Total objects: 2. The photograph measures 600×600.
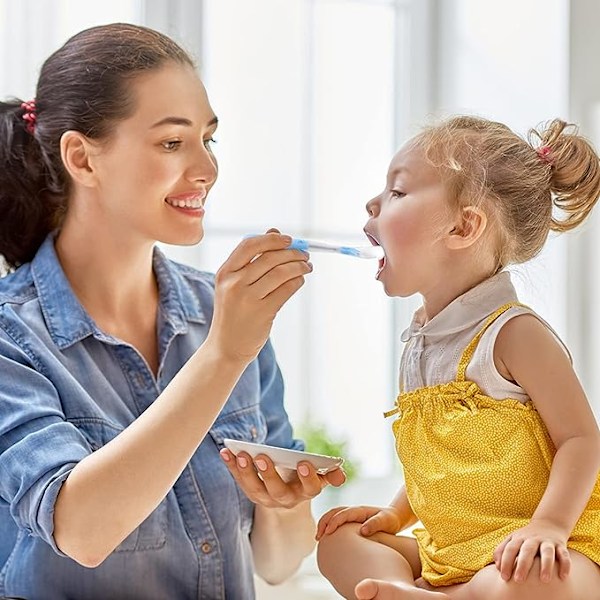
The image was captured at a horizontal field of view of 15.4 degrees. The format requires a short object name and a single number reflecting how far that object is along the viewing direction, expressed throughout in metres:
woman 2.11
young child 2.02
